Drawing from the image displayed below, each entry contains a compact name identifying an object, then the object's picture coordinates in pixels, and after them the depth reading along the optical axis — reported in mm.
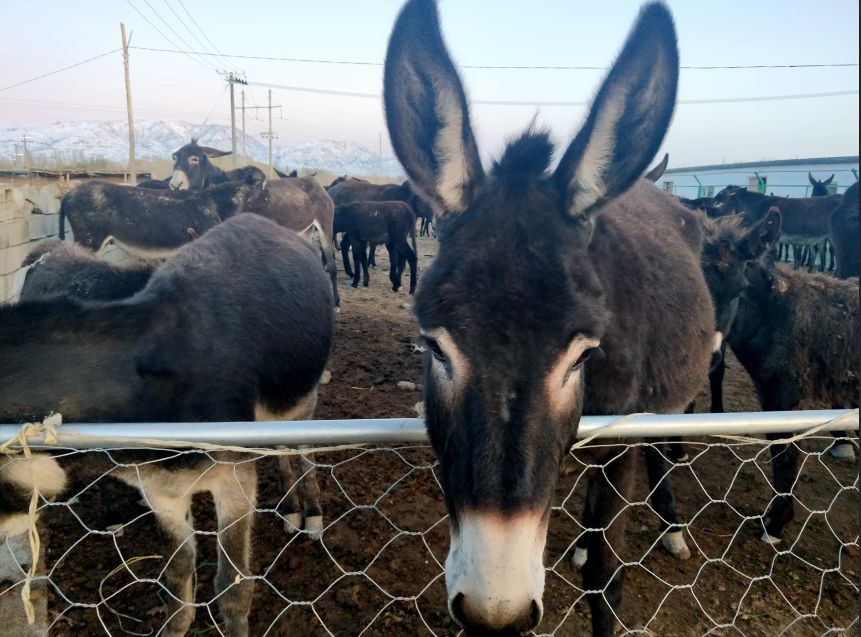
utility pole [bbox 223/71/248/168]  41406
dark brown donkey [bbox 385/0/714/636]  1311
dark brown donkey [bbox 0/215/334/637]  2250
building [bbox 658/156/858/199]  28672
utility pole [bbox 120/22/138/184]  25219
